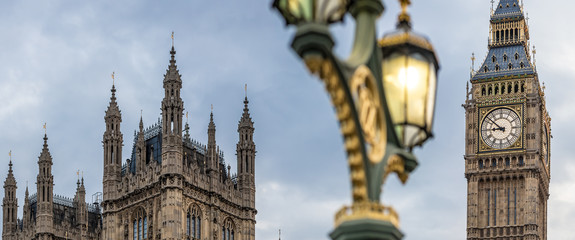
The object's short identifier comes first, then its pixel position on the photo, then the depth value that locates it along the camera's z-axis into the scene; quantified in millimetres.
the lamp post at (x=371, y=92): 8523
